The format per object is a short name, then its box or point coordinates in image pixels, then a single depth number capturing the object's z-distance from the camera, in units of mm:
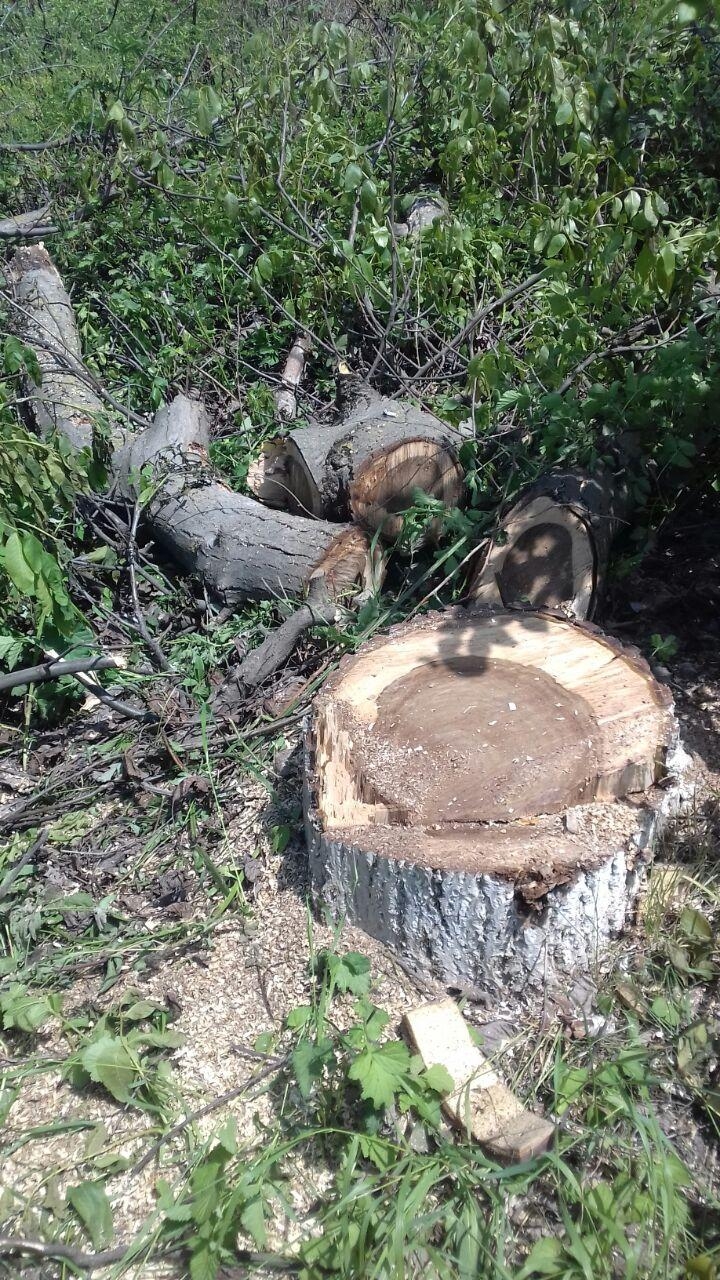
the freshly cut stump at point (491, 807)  1817
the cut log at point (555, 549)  2703
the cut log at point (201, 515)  3104
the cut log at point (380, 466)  3100
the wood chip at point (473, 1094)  1620
